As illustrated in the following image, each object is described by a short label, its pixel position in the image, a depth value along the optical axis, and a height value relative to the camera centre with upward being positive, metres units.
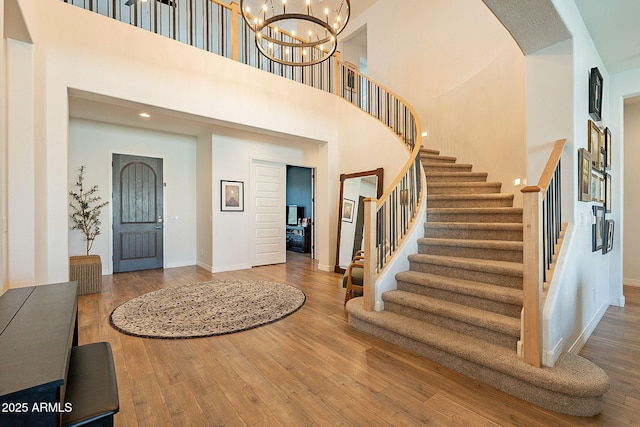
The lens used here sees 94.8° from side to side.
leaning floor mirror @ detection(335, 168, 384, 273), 5.34 -0.01
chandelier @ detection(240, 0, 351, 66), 3.03 +3.58
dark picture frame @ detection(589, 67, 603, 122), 2.88 +1.16
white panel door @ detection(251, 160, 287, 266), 6.55 -0.11
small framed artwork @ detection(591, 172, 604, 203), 2.98 +0.22
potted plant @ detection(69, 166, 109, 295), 5.18 -0.06
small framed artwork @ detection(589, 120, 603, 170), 2.90 +0.65
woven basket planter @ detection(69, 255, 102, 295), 4.15 -0.96
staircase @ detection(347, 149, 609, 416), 1.89 -0.90
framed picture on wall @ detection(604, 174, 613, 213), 3.55 +0.21
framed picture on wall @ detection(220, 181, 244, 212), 5.96 +0.24
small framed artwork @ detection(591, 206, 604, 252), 3.05 -0.22
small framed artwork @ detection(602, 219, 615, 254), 3.48 -0.33
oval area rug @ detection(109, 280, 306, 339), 3.01 -1.24
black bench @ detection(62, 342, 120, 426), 1.02 -0.72
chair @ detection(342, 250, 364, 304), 3.55 -0.86
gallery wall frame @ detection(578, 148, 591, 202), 2.62 +0.31
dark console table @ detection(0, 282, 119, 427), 0.83 -0.52
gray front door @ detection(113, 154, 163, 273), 5.71 -0.12
